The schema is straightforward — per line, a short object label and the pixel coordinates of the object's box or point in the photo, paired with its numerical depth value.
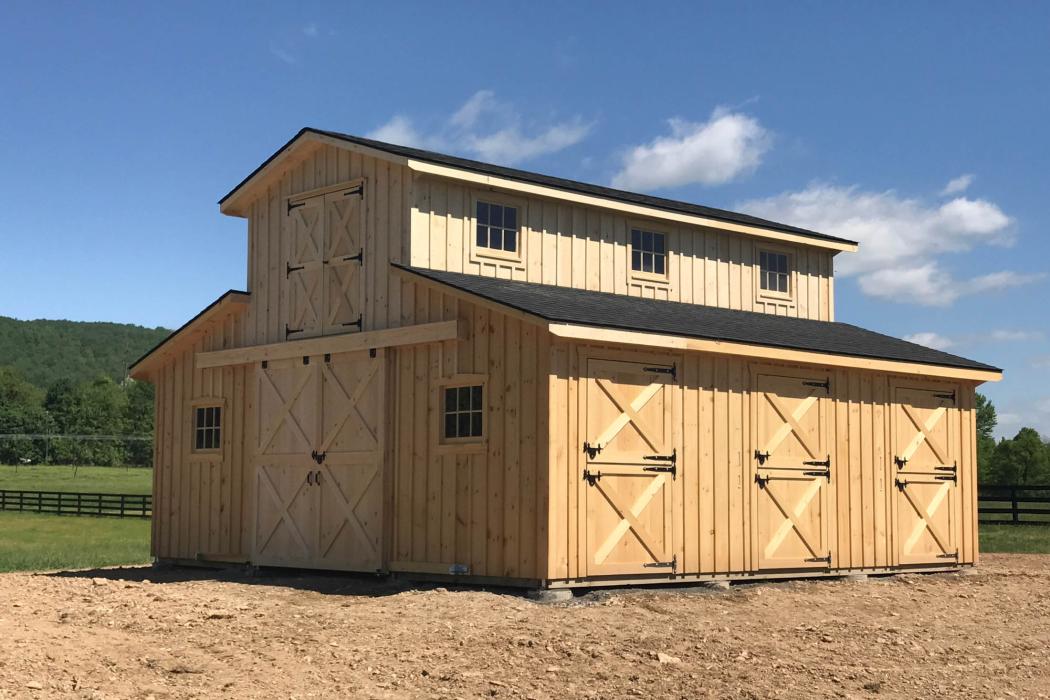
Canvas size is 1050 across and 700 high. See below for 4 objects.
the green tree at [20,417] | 115.75
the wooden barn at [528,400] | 15.00
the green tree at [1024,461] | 72.25
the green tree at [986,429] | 76.38
